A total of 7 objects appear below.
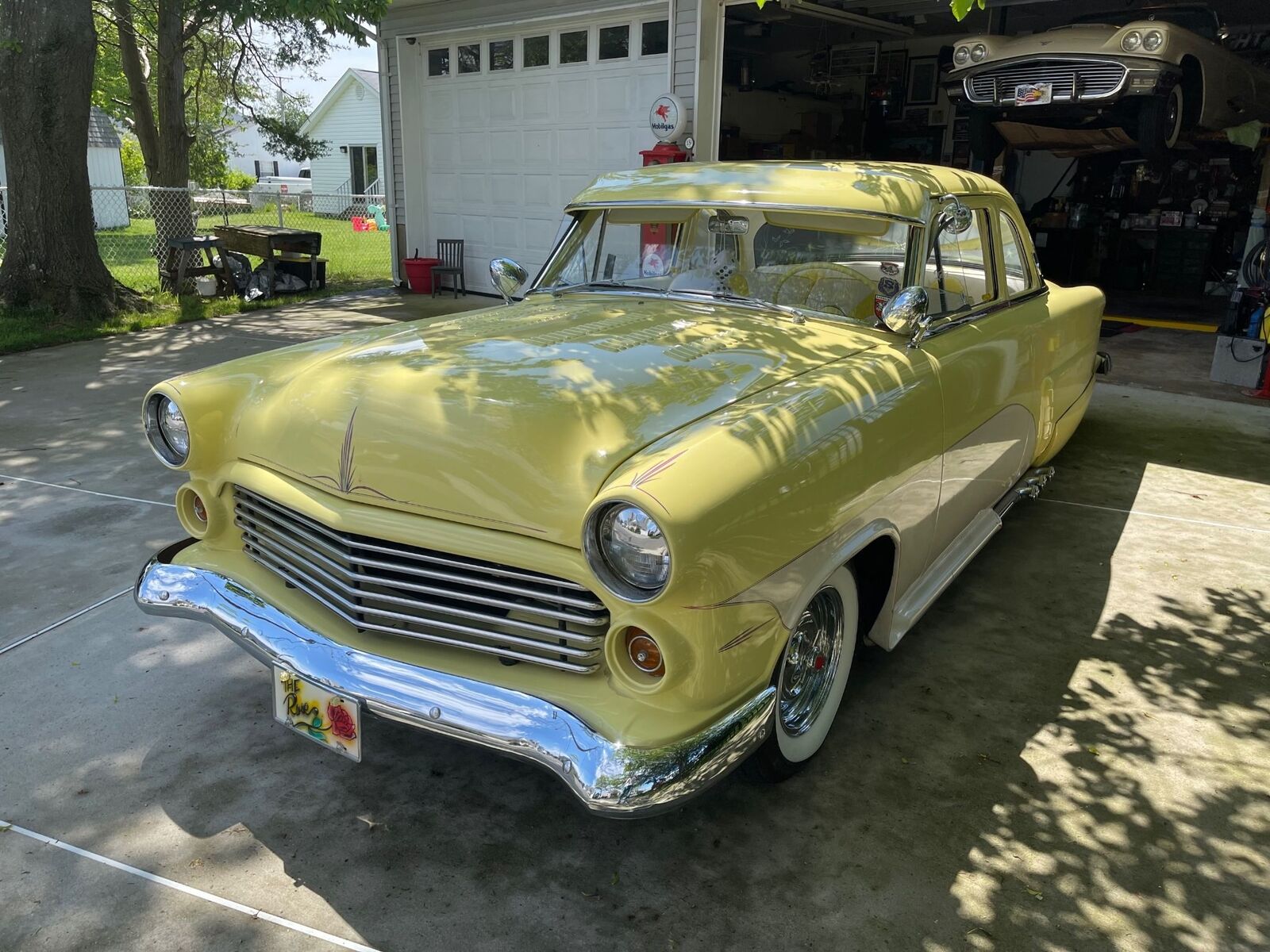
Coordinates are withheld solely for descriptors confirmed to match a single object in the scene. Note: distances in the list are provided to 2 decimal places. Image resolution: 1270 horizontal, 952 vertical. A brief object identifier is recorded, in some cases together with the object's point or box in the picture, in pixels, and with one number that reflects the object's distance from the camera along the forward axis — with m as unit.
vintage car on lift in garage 8.58
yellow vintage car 2.18
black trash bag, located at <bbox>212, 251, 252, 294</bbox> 12.20
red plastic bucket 12.52
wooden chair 12.58
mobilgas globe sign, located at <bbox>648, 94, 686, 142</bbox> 9.49
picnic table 12.33
